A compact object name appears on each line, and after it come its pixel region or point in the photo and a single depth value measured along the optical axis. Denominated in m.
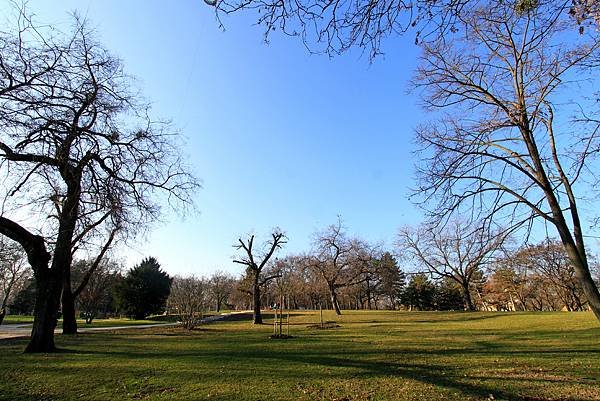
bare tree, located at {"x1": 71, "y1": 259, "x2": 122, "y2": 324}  38.19
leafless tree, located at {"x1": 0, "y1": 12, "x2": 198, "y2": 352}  7.43
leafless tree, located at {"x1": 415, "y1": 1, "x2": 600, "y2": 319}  8.16
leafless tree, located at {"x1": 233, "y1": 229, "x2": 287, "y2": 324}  30.66
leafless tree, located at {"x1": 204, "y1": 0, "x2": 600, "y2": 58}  3.80
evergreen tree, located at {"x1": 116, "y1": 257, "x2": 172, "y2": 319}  44.00
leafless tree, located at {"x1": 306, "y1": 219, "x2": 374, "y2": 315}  39.27
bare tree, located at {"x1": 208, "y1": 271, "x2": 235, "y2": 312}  70.44
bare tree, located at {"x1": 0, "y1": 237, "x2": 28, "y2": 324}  22.06
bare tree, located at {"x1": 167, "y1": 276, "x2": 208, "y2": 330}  24.75
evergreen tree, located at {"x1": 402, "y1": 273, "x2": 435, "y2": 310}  60.50
